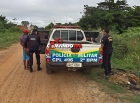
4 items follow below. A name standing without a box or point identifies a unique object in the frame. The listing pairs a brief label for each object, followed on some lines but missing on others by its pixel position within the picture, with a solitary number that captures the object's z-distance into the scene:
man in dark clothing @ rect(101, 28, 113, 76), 3.82
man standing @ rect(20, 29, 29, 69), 4.45
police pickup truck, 3.30
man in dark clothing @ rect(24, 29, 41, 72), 4.16
